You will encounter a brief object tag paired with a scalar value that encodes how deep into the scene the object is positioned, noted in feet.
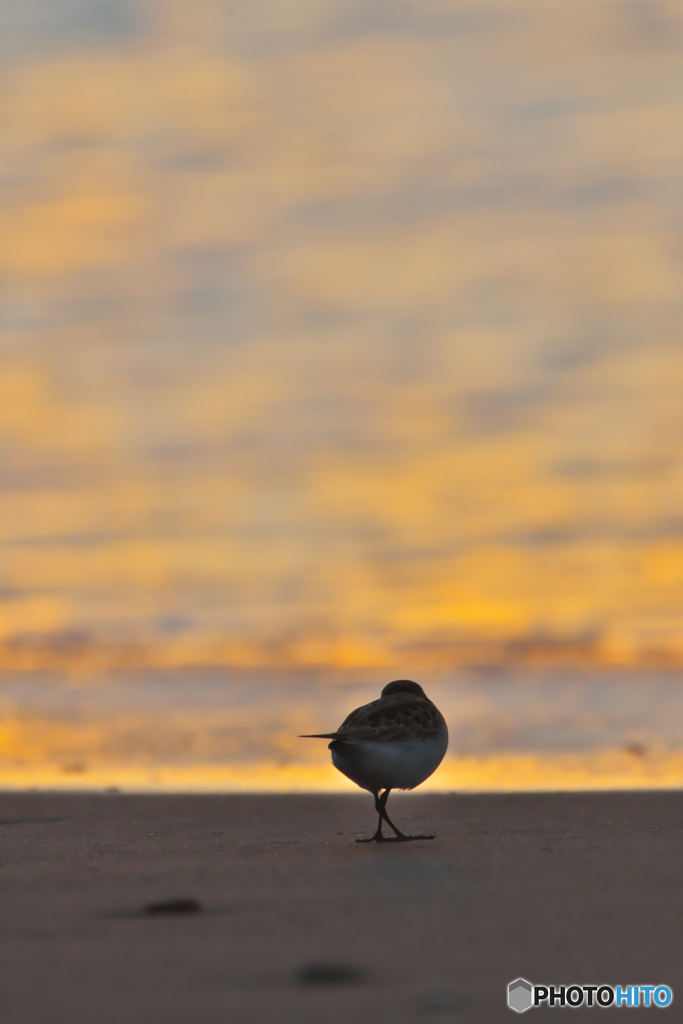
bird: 68.23
